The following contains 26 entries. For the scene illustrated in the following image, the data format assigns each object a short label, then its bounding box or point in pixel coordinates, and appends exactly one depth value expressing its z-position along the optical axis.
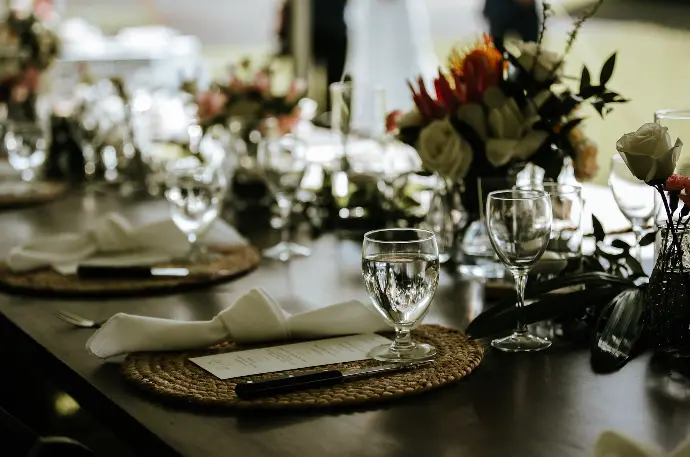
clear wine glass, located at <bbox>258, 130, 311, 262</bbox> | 2.59
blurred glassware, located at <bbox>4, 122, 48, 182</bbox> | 3.23
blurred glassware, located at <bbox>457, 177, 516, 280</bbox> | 2.32
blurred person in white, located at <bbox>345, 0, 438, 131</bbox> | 6.97
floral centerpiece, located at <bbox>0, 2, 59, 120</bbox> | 4.11
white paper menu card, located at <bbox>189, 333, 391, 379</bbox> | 1.85
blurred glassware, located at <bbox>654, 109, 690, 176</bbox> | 1.98
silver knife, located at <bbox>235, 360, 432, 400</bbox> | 1.75
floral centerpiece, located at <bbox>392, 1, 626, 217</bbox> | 2.25
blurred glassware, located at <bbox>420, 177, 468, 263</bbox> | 2.39
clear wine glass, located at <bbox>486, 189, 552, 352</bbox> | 1.90
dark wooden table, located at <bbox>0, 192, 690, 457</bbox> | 1.63
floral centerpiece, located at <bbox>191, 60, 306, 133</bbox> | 3.15
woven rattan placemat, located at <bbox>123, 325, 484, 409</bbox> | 1.74
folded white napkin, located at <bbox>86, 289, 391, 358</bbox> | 1.91
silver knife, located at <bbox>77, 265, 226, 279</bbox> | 2.34
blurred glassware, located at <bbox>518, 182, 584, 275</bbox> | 2.03
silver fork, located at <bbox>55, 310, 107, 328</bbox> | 2.10
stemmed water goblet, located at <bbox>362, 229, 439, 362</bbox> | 1.80
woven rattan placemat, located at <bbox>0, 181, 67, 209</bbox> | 3.12
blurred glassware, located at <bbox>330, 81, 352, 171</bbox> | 2.80
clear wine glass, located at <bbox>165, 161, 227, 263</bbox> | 2.41
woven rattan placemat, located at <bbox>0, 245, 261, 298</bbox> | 2.27
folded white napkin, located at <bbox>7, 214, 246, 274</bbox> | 2.43
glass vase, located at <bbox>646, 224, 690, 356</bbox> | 1.87
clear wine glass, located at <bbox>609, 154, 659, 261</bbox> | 2.18
